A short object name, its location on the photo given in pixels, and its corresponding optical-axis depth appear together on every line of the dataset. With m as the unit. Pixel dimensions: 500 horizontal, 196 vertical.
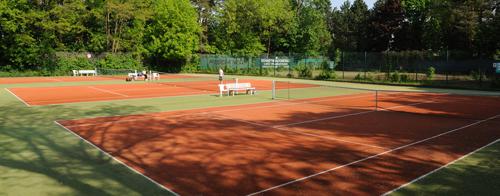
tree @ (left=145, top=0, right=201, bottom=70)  50.44
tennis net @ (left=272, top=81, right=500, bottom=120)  15.37
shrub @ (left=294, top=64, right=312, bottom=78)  36.69
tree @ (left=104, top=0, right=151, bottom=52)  51.06
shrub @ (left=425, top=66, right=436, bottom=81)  29.33
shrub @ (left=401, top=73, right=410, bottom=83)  29.87
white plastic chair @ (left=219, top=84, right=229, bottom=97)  21.27
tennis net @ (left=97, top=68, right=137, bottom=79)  48.47
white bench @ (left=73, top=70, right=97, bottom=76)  44.28
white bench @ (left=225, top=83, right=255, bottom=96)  21.85
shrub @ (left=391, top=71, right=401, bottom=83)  30.12
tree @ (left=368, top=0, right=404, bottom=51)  60.53
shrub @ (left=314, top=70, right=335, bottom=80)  34.38
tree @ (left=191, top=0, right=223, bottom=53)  59.03
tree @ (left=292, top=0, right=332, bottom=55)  63.97
